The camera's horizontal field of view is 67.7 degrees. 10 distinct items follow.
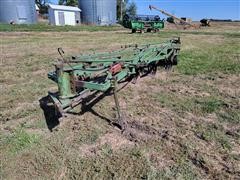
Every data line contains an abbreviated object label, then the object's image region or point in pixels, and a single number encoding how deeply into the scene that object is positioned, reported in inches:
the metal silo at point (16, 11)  780.5
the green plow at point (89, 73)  90.0
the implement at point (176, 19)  807.1
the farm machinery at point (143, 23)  549.8
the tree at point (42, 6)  1487.6
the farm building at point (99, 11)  939.5
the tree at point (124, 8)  1357.0
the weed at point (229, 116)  97.1
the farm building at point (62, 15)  902.8
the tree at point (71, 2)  1444.3
